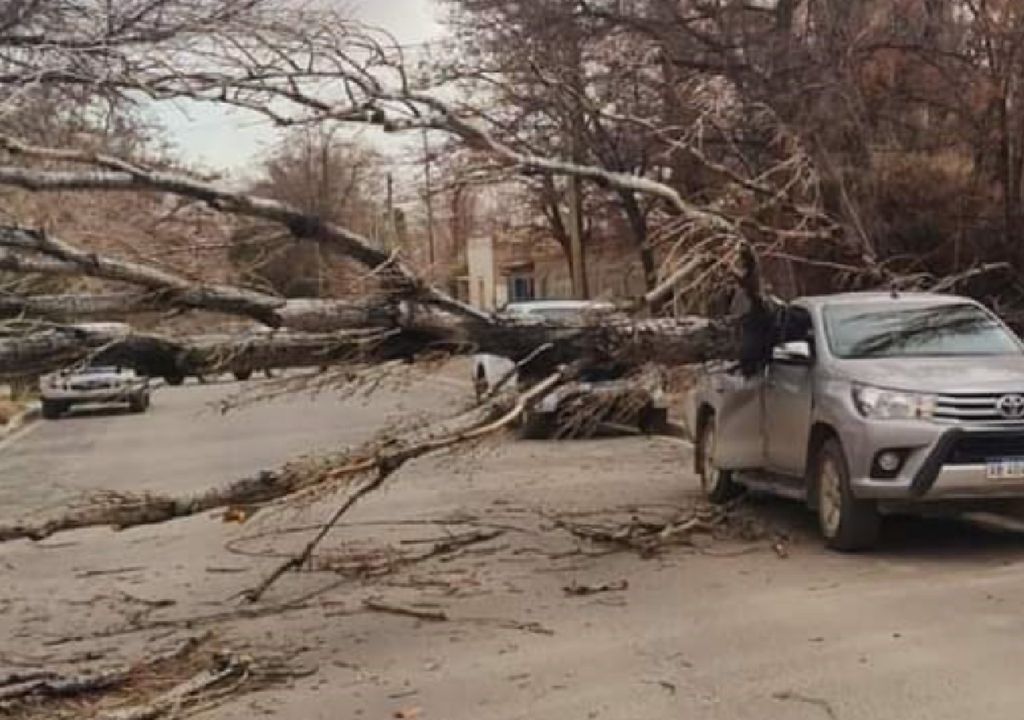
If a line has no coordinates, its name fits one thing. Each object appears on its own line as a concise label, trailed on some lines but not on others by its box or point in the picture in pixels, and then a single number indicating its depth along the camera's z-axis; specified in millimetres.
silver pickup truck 10273
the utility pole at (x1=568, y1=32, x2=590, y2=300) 23938
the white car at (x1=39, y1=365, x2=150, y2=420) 31484
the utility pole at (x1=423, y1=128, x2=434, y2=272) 12818
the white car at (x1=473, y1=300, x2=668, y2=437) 11070
